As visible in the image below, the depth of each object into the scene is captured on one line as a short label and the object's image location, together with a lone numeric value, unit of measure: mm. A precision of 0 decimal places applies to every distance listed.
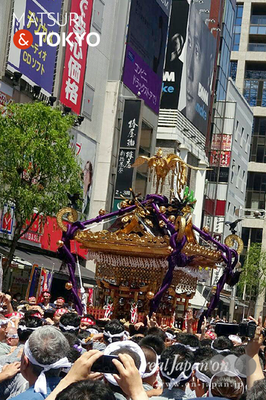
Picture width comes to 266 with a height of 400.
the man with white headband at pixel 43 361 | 6940
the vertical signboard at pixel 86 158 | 44080
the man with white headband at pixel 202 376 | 8375
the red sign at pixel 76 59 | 42243
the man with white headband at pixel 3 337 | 10804
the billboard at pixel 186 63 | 59316
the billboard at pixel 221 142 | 72460
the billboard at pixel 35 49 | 36608
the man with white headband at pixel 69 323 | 12272
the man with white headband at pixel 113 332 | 11928
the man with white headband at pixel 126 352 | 6602
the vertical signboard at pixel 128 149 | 49214
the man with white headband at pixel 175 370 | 7973
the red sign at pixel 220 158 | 71901
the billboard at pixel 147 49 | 50675
